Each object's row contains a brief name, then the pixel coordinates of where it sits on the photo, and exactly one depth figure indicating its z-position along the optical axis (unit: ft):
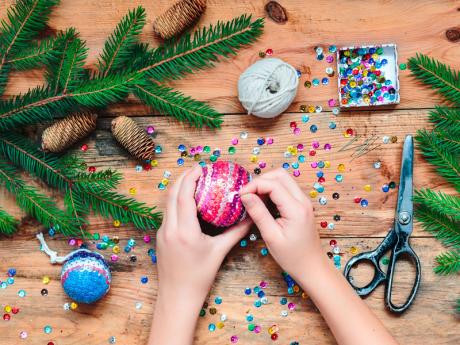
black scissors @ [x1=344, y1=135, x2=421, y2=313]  3.71
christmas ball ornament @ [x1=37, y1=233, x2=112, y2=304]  3.61
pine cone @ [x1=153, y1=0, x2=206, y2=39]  3.72
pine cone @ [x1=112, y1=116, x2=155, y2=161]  3.68
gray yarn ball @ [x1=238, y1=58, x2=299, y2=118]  3.58
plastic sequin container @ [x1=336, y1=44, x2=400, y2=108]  3.78
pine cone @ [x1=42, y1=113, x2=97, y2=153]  3.68
